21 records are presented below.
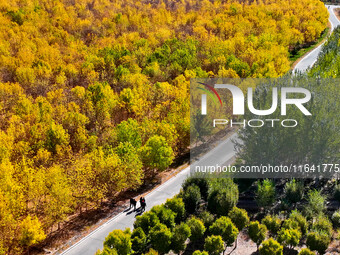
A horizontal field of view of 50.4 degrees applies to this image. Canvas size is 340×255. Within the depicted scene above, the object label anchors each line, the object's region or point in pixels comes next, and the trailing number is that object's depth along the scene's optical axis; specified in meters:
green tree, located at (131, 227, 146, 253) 34.66
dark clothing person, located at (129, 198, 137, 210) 44.12
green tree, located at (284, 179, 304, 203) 42.69
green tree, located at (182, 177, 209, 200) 43.22
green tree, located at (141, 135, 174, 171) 49.91
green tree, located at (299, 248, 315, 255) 32.61
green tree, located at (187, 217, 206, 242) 36.41
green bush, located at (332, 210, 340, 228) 39.16
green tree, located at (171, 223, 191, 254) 35.06
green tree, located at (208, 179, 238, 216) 39.87
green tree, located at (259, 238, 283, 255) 32.94
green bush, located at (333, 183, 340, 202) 43.41
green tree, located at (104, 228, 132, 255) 33.38
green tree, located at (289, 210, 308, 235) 37.44
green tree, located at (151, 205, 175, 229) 37.25
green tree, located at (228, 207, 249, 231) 38.16
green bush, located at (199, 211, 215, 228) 38.28
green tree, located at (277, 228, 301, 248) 34.58
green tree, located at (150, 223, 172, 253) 34.66
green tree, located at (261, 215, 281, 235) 37.62
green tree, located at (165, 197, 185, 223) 39.34
